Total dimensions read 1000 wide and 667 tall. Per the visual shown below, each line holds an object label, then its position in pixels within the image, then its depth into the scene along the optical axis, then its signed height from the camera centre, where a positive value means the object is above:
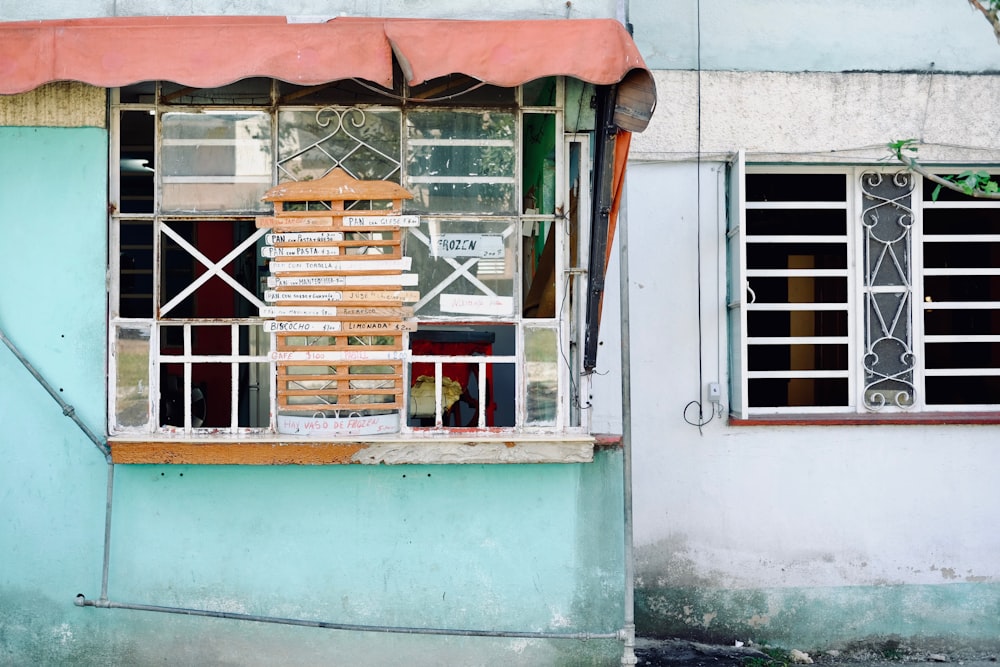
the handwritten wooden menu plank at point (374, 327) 4.66 +0.14
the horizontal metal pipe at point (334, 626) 4.68 -1.39
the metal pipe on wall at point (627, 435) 4.73 -0.41
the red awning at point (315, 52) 4.18 +1.38
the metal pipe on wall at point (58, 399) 4.68 -0.23
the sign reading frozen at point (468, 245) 4.78 +0.57
